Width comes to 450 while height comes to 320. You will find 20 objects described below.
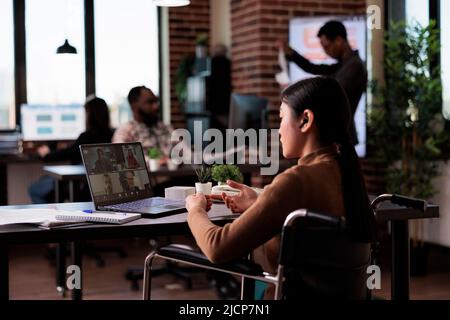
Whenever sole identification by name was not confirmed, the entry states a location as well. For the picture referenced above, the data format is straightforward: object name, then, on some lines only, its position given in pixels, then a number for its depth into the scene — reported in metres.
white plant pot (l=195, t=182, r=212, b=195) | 2.68
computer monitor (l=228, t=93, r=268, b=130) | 4.43
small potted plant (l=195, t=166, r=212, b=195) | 2.69
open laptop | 2.43
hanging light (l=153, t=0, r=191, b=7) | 4.23
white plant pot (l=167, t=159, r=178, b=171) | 4.42
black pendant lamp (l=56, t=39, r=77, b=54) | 5.65
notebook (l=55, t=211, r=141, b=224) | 2.18
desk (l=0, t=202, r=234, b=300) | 2.04
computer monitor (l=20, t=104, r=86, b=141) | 6.14
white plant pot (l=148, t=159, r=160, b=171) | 4.35
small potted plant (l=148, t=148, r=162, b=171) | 4.36
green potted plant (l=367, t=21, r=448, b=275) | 4.86
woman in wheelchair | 1.80
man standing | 4.30
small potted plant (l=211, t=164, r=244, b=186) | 2.72
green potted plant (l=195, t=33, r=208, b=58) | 6.75
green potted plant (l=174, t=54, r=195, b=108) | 6.89
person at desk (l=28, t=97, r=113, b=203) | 4.70
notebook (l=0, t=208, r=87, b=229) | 2.11
